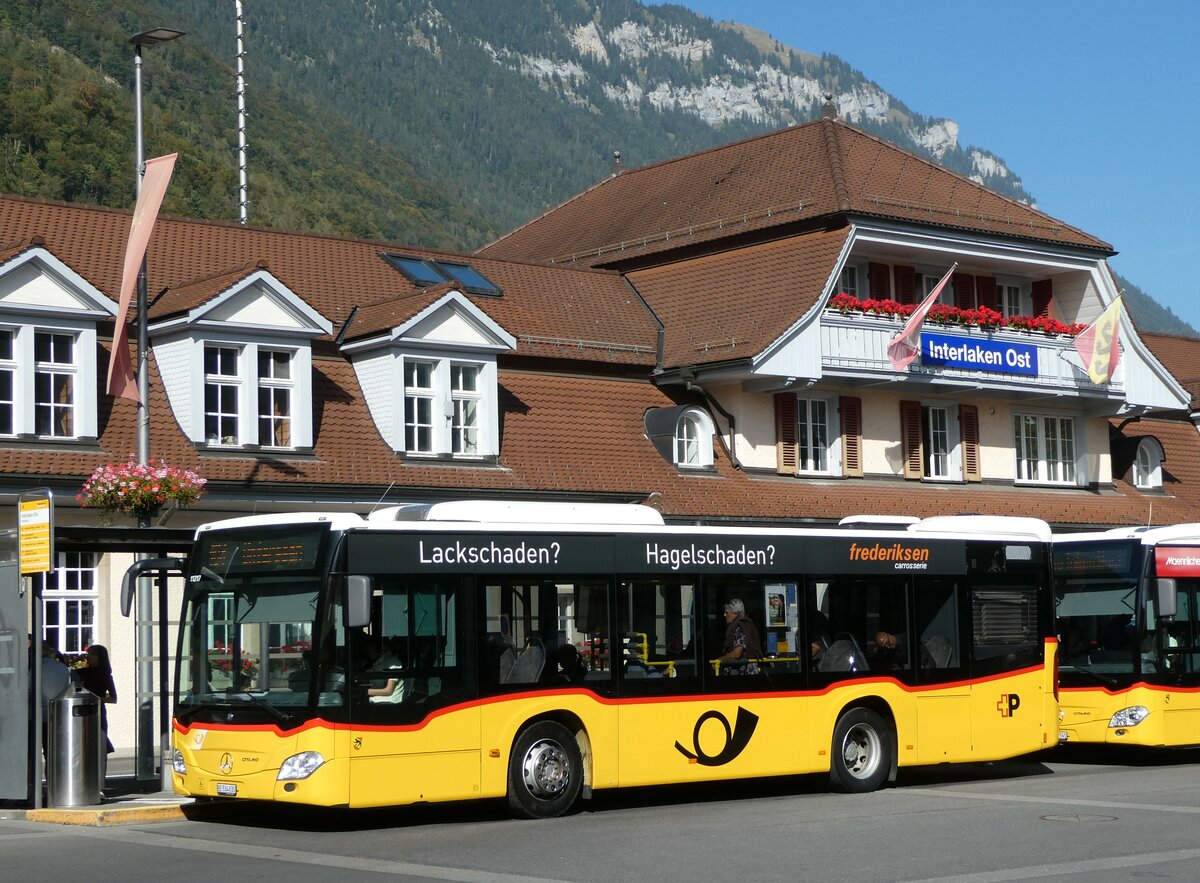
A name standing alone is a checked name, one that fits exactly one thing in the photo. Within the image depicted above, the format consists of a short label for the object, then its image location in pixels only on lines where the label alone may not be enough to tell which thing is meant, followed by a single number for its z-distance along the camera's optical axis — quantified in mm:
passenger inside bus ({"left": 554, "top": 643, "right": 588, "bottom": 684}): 17297
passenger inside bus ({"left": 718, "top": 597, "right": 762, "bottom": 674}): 18578
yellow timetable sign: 17203
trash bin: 17609
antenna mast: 38812
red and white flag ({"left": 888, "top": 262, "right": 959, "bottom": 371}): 33250
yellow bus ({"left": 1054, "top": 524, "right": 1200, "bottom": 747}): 22859
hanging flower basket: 21266
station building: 25875
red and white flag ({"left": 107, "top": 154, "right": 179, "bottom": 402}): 21469
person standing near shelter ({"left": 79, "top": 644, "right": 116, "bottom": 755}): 20578
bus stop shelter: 17688
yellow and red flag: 36344
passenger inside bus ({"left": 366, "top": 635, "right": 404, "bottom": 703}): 15875
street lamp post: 20078
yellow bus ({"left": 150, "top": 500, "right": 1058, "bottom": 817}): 15828
